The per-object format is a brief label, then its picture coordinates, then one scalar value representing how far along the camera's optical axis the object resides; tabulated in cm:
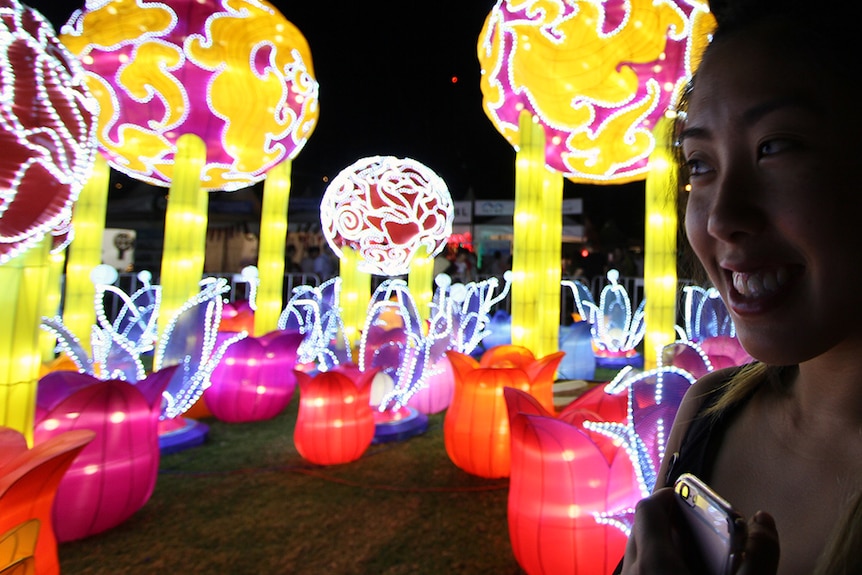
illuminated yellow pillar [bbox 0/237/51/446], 173
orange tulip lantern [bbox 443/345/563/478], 300
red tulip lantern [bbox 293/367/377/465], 320
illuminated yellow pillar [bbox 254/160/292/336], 507
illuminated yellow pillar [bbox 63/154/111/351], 426
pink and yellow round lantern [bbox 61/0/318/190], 332
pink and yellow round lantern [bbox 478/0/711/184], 324
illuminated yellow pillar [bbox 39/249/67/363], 438
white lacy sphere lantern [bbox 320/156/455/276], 484
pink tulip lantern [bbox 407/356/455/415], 446
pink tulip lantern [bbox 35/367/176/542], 227
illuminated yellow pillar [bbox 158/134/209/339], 388
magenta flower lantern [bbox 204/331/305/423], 401
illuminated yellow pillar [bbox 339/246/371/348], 576
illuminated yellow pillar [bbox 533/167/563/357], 464
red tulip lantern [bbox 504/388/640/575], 186
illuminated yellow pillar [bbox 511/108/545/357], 419
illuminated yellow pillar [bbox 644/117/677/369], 371
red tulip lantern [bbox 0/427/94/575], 132
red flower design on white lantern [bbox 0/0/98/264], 163
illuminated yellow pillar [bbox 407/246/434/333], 594
